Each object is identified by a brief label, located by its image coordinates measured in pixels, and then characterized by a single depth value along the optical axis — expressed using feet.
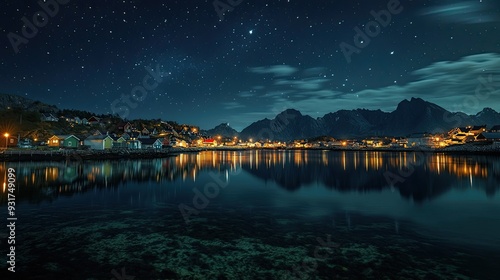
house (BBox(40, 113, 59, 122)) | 413.26
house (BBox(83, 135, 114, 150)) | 284.61
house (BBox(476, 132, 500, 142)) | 370.73
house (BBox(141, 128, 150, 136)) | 493.60
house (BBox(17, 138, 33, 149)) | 267.80
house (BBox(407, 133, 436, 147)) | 526.62
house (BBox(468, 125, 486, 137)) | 426.67
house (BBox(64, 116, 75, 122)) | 457.72
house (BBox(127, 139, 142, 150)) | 337.93
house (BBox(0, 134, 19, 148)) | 247.79
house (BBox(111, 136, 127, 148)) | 309.83
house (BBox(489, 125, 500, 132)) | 396.37
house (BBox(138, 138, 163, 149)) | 357.82
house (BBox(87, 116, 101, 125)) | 505.00
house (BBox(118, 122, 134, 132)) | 441.85
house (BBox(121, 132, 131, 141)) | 336.29
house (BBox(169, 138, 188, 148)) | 517.47
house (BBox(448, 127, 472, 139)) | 461.86
